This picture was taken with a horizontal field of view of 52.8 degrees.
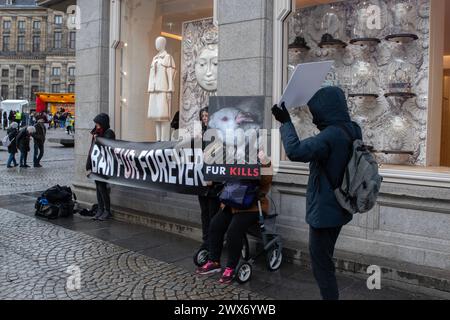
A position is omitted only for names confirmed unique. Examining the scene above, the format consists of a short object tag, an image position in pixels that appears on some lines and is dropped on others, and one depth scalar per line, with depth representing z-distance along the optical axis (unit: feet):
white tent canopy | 146.01
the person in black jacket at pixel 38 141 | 53.06
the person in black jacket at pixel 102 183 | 25.73
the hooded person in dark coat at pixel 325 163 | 10.94
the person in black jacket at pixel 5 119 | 138.62
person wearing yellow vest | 112.57
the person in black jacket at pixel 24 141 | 52.03
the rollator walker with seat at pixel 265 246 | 16.65
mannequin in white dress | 28.04
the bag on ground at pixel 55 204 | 25.85
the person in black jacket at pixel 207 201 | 18.35
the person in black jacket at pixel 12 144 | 51.62
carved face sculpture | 27.84
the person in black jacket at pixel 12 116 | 126.87
